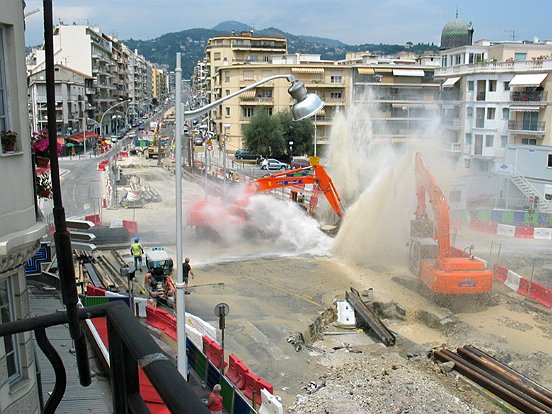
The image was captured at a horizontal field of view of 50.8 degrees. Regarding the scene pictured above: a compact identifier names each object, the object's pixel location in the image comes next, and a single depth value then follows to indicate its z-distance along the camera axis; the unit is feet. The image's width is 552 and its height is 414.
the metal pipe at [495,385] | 39.99
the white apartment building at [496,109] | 129.08
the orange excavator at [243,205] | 88.94
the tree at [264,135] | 214.90
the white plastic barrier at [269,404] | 34.96
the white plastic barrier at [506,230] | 101.32
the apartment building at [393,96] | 230.27
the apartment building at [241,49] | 295.28
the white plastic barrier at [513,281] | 70.03
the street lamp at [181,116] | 26.32
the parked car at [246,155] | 218.38
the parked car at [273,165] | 192.34
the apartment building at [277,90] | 227.61
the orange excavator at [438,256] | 61.62
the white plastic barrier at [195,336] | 46.70
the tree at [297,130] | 218.18
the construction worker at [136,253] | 74.69
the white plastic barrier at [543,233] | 99.96
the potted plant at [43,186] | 21.94
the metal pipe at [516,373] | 42.11
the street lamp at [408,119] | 232.12
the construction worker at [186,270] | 64.08
